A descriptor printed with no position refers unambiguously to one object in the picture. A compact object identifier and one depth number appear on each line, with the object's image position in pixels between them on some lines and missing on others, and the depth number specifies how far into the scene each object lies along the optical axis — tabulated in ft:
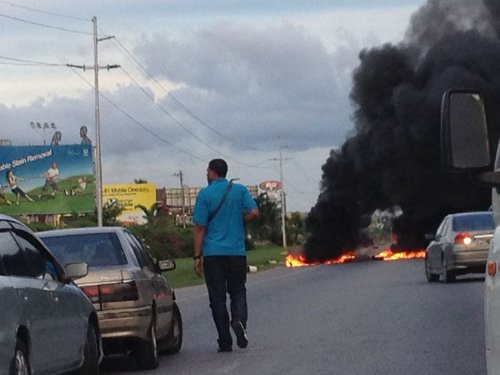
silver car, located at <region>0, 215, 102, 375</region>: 29.55
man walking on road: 48.34
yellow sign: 459.73
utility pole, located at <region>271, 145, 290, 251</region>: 363.97
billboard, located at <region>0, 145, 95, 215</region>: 240.32
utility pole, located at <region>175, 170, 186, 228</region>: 453.66
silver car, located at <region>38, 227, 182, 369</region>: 42.78
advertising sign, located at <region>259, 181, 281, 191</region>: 442.91
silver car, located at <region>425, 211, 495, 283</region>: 88.84
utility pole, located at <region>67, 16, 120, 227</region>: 185.16
